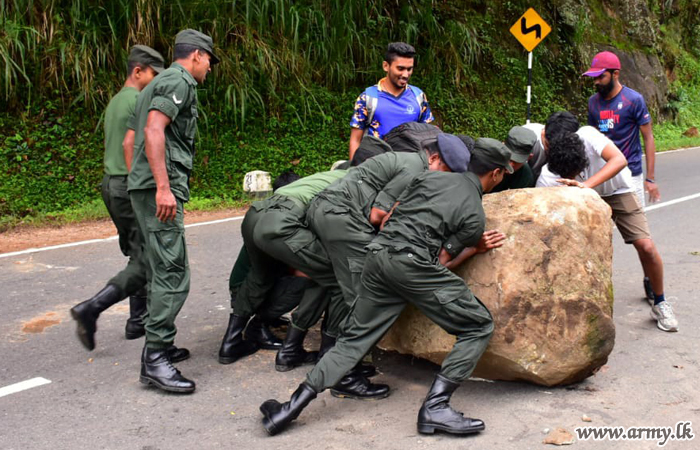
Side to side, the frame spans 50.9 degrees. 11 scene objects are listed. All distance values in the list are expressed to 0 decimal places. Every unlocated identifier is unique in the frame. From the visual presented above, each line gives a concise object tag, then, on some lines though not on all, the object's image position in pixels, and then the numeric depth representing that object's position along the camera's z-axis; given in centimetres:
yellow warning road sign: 1430
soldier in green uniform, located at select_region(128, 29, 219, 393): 397
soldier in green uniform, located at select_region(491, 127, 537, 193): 419
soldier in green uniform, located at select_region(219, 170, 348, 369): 415
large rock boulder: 387
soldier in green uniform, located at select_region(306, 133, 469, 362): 397
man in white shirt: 457
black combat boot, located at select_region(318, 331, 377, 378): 421
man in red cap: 556
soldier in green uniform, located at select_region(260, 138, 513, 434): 355
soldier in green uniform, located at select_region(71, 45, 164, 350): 455
